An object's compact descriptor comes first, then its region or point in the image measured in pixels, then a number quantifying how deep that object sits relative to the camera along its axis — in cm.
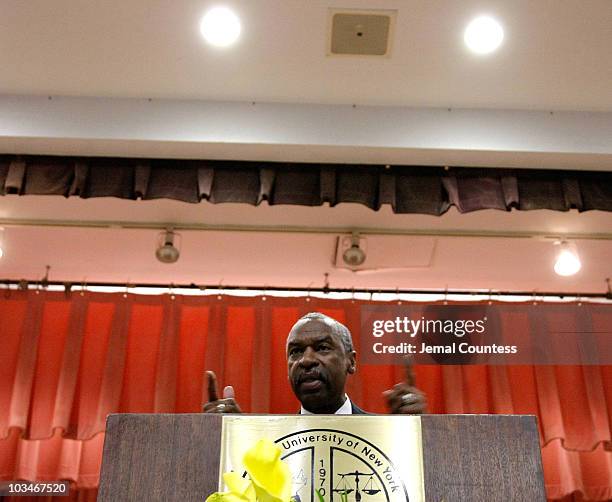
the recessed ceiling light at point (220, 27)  249
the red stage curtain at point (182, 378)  366
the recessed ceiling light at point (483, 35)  250
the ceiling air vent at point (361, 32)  244
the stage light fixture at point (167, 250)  342
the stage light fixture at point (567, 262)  338
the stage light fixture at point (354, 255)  349
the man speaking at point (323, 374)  162
